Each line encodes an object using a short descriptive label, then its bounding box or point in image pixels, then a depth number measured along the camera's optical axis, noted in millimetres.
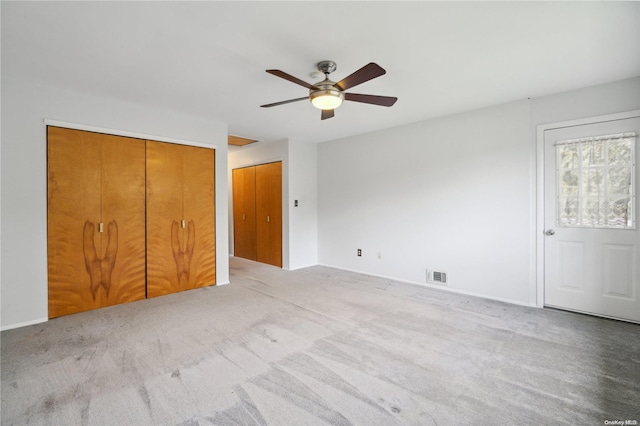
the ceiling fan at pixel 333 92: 2307
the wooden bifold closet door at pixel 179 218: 3932
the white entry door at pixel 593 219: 2998
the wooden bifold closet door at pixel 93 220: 3217
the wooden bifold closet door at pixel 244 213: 6398
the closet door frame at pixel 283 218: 5586
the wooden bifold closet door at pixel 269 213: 5758
